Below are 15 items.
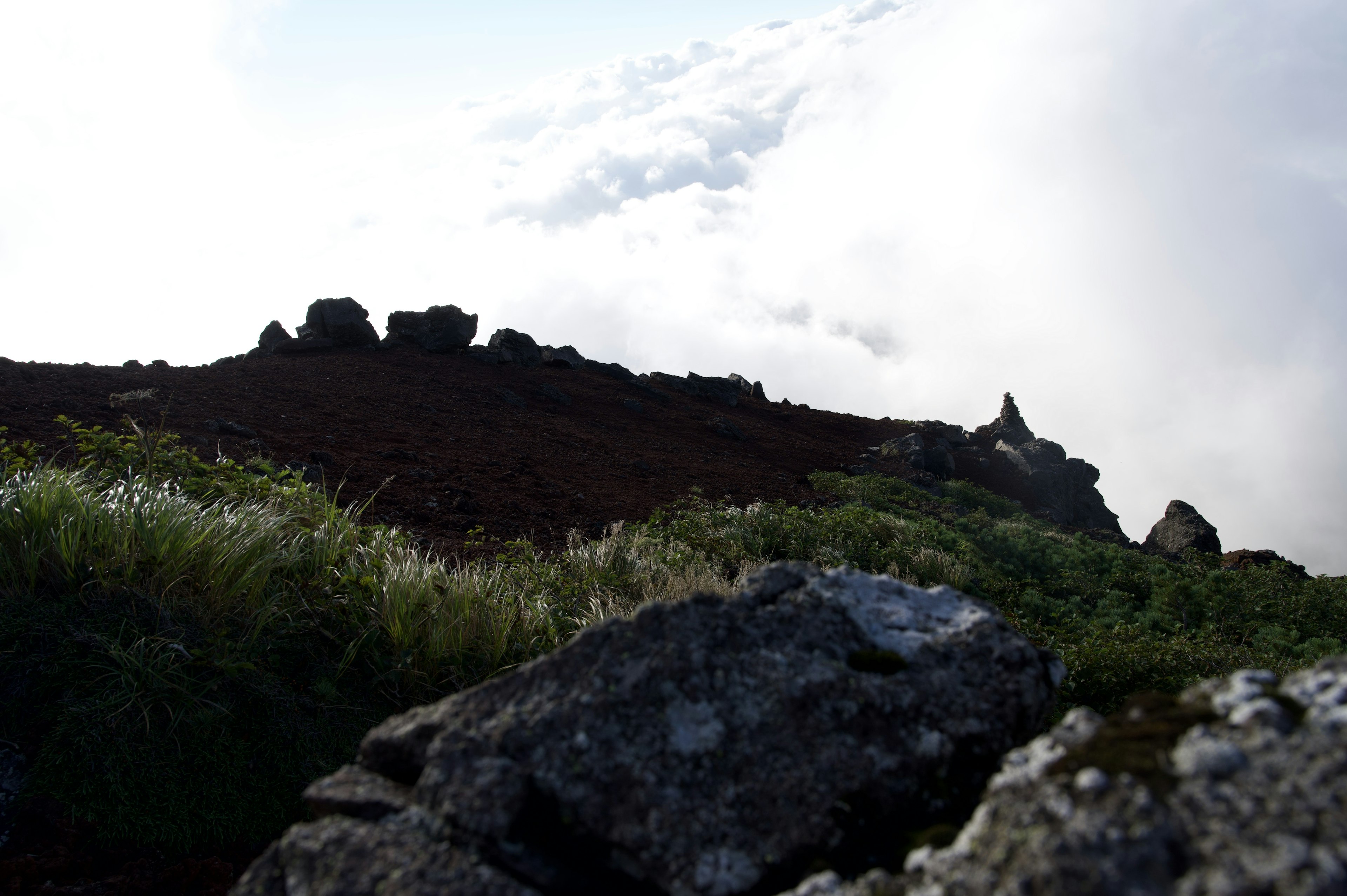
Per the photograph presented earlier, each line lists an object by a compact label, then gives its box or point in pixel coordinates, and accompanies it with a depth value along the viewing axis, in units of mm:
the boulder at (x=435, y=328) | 20281
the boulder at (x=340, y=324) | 19016
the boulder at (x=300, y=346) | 18500
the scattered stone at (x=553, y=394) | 18359
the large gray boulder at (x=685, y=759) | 1696
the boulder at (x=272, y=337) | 18656
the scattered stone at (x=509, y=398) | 17172
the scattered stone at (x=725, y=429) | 18703
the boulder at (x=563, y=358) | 22344
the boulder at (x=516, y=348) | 20984
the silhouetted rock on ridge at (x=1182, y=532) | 16094
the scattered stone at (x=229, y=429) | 10461
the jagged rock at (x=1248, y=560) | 13758
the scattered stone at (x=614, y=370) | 23000
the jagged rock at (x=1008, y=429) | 23766
